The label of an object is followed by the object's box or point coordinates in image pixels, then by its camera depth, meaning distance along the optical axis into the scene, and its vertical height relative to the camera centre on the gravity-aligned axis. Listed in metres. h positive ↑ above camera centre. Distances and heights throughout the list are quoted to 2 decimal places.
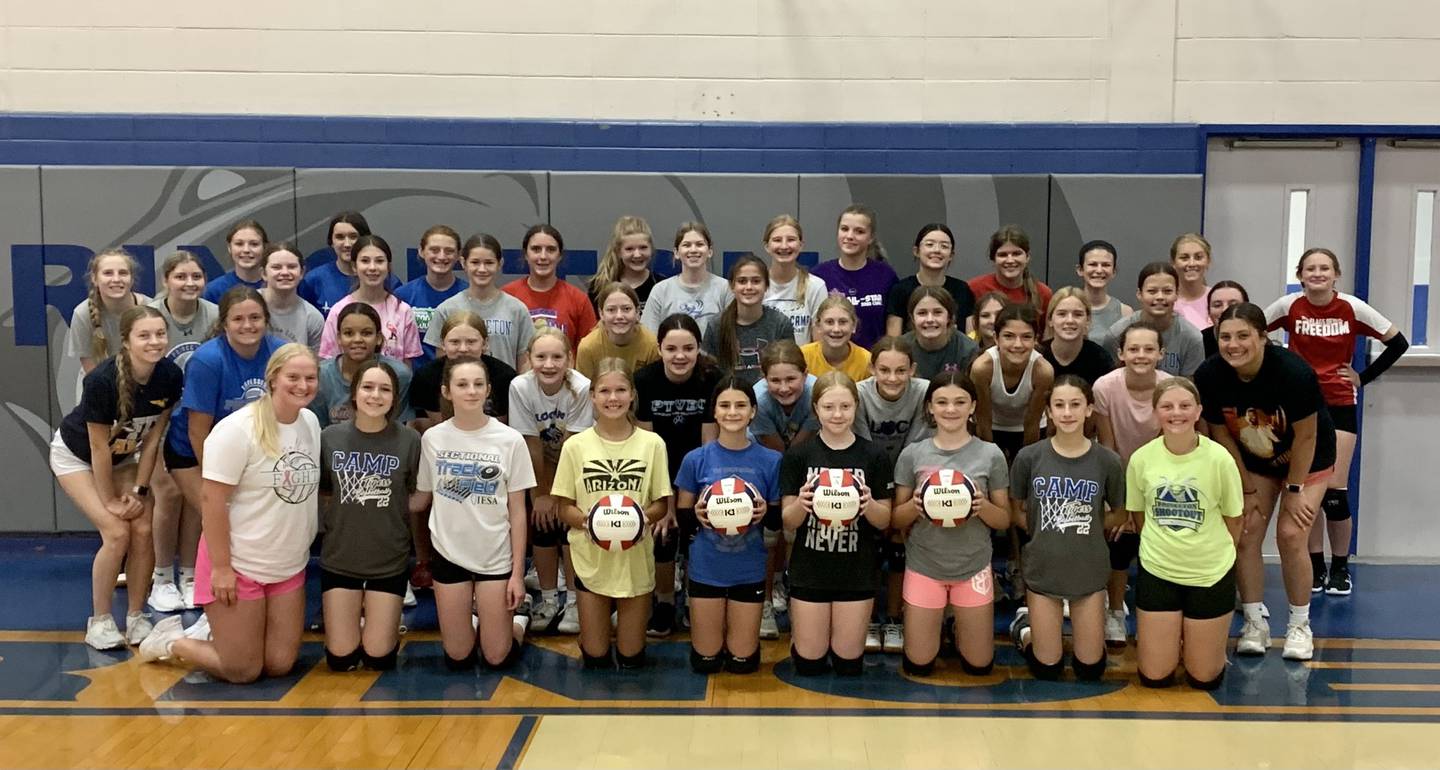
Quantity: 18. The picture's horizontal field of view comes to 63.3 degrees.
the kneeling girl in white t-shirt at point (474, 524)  4.89 -0.82
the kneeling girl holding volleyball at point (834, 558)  4.81 -0.93
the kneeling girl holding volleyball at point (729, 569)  4.86 -0.99
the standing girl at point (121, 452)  5.03 -0.55
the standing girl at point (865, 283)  6.24 +0.27
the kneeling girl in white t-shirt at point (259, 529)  4.65 -0.81
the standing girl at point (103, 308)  5.66 +0.10
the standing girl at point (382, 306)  5.74 +0.12
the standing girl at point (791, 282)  5.90 +0.26
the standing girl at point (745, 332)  5.60 +0.00
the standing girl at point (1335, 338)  6.05 +0.00
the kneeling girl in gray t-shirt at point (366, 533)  4.86 -0.86
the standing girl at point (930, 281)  5.95 +0.28
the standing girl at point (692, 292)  5.94 +0.20
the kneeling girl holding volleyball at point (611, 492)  4.89 -0.73
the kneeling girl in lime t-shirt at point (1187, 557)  4.68 -0.89
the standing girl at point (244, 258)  6.10 +0.37
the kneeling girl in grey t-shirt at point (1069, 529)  4.79 -0.80
